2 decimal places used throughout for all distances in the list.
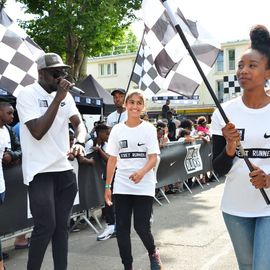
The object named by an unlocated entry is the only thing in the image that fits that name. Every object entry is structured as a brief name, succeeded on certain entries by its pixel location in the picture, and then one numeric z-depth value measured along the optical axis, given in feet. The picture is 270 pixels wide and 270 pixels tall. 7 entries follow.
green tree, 56.03
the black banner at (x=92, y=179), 17.20
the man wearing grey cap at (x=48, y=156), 11.35
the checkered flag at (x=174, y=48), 16.56
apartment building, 150.61
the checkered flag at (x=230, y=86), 49.59
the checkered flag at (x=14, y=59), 18.67
